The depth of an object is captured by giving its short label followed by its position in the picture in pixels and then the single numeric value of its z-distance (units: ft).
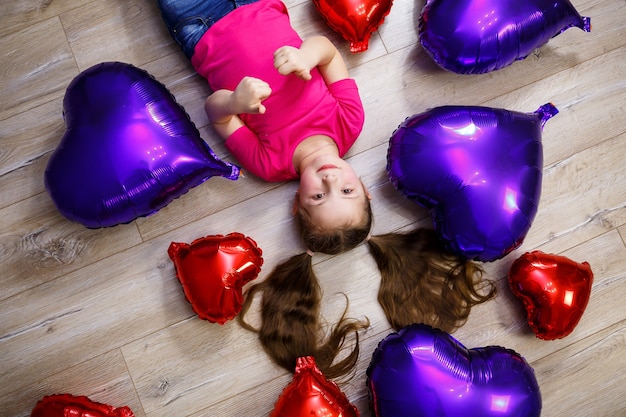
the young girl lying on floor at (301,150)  4.26
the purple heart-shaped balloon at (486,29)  4.25
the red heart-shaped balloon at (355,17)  4.41
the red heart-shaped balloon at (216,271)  4.22
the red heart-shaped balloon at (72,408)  3.99
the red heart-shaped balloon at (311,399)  3.97
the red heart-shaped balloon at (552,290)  4.26
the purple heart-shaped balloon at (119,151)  3.95
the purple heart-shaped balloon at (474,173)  4.09
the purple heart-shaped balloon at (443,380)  3.86
